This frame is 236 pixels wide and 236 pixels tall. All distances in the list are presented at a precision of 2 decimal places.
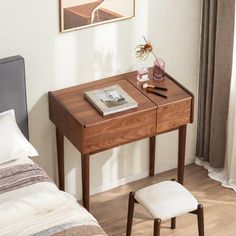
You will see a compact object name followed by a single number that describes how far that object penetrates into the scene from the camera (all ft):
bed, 10.68
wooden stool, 12.12
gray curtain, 13.98
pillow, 12.07
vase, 13.73
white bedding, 10.64
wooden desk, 12.65
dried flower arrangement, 13.62
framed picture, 12.91
